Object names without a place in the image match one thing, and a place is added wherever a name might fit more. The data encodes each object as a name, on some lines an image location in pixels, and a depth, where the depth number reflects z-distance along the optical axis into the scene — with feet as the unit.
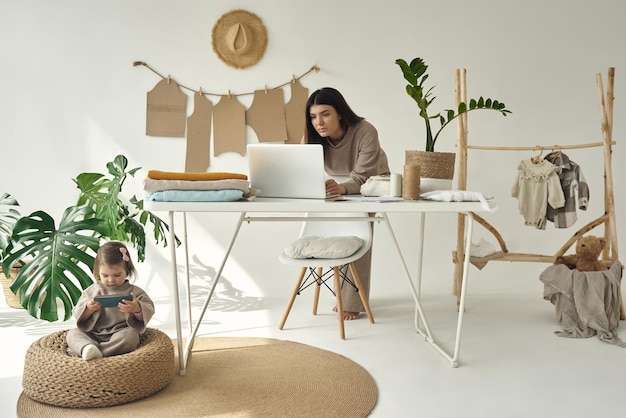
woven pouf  7.14
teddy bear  10.47
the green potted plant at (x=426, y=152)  8.45
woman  10.53
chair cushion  9.82
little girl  7.68
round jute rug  7.08
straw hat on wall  12.64
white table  7.58
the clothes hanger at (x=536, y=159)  11.87
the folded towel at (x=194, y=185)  7.61
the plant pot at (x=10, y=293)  11.76
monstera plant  8.34
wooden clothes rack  11.48
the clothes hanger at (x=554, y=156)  11.90
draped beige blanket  10.23
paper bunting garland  12.84
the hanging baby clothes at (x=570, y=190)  11.73
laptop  8.03
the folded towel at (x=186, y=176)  7.70
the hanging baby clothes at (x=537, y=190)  11.71
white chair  9.80
